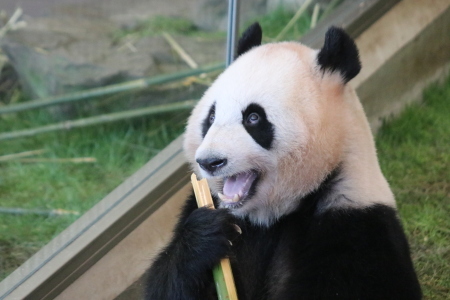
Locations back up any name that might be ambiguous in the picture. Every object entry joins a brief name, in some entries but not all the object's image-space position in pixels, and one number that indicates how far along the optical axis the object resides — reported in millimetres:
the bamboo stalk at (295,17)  7383
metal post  6539
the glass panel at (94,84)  6570
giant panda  3902
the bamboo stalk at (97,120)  7270
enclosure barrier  5508
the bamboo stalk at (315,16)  7768
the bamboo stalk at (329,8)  7848
